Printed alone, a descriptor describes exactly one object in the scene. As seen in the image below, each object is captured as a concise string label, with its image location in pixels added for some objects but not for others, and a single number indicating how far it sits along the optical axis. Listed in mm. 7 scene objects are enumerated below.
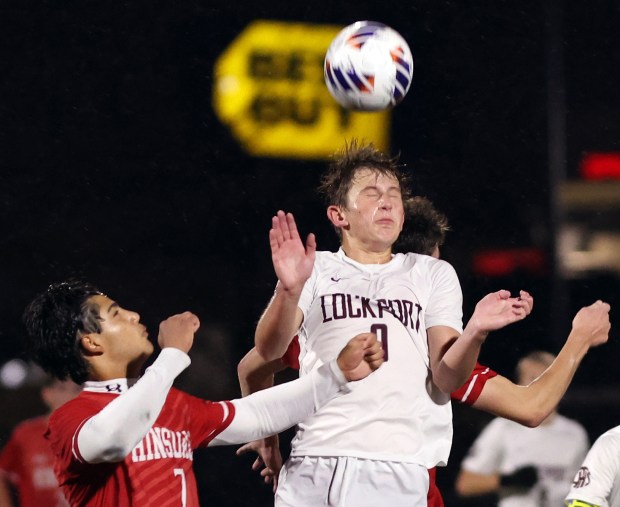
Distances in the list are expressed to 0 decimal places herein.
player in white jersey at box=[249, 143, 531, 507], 7492
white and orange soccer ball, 9055
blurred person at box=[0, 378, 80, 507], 13094
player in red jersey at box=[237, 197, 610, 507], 8172
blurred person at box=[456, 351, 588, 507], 13992
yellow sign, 25062
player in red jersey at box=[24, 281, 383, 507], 6527
